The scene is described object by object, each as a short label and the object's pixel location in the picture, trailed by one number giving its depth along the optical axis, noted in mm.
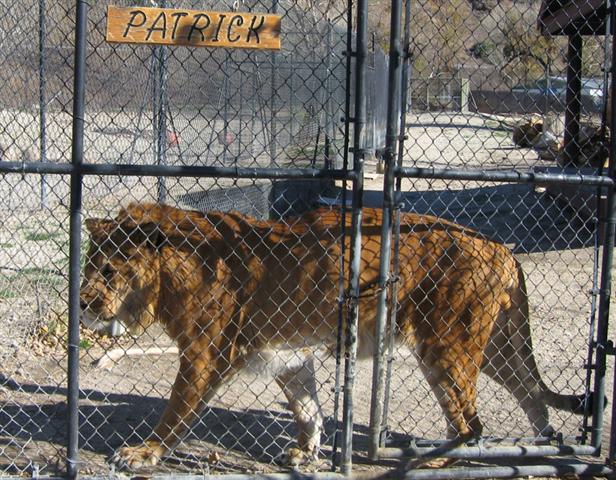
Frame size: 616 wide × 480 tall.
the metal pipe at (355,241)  3773
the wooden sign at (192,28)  3600
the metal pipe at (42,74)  8461
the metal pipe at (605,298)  4203
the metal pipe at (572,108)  11289
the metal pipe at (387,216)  3805
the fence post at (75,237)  3627
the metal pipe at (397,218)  3982
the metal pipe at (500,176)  3936
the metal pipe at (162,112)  8203
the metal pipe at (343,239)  3855
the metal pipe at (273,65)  8802
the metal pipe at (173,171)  3645
